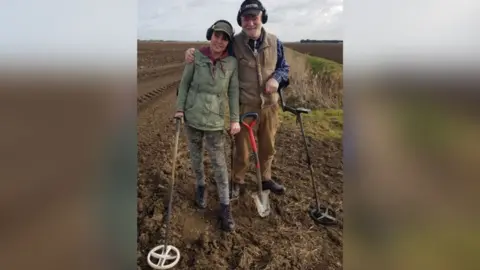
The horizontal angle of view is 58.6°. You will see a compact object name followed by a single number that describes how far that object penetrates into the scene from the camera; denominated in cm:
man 240
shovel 248
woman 241
